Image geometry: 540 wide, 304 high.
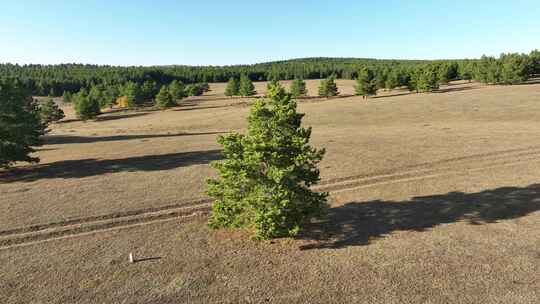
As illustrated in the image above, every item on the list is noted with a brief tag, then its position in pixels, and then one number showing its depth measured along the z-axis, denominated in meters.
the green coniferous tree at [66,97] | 146.70
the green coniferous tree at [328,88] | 113.88
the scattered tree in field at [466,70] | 134.60
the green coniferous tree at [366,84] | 102.34
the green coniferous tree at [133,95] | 121.48
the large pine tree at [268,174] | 19.00
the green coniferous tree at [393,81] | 117.44
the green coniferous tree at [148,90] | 134.14
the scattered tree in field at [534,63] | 120.66
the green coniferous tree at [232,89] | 132.25
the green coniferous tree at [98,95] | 121.88
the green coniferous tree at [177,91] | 123.29
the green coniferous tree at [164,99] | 113.06
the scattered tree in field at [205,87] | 162.77
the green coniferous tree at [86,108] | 96.25
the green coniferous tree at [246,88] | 128.12
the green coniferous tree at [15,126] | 36.91
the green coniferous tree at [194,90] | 147.15
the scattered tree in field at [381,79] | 119.44
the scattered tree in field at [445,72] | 123.38
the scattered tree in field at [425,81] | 105.88
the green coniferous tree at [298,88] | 117.39
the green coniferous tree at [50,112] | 96.76
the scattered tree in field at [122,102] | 124.70
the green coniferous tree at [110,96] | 125.46
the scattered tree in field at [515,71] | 109.56
